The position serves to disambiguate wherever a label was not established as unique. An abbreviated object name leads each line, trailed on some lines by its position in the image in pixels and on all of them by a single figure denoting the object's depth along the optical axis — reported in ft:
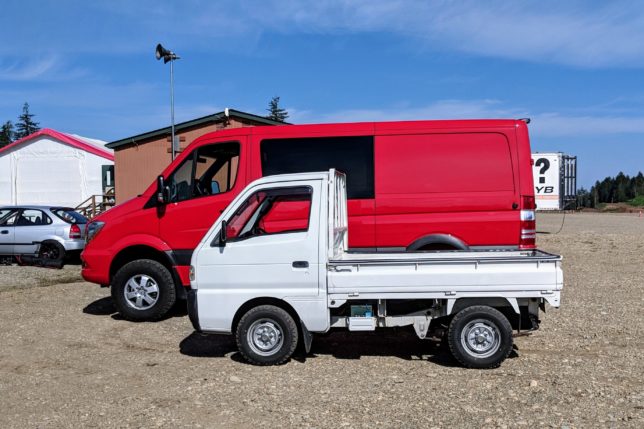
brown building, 79.41
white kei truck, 19.40
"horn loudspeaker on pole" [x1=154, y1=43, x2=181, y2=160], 62.69
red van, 25.61
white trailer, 90.27
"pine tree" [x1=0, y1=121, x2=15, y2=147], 296.08
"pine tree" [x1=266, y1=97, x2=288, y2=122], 293.02
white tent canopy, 121.19
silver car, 47.06
